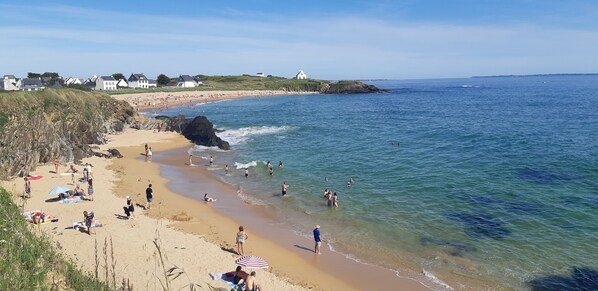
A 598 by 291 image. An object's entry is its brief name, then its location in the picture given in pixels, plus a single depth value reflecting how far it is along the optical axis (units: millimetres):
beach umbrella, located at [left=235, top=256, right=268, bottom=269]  15074
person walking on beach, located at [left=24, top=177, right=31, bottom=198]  22719
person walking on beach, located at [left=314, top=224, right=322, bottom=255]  17328
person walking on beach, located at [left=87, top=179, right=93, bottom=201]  23206
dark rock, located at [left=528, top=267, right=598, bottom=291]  14867
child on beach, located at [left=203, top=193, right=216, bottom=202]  25031
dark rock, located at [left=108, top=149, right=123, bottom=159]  37062
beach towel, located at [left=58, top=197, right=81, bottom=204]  22688
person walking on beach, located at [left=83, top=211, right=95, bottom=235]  18125
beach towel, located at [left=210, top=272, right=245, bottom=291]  14255
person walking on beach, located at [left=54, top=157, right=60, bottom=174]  28797
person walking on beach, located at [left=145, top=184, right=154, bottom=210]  22433
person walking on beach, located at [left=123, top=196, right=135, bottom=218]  20297
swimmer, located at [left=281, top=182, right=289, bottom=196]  26272
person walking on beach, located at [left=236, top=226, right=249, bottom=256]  17031
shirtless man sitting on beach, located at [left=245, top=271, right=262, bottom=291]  12898
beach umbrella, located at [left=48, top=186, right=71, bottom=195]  22480
